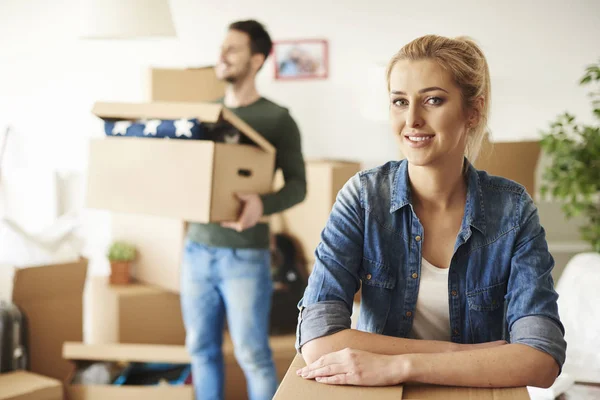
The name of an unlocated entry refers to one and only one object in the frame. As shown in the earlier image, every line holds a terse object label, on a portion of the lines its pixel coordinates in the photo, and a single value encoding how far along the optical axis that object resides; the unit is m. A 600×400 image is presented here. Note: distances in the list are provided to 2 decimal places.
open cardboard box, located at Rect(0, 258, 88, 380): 2.85
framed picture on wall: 3.80
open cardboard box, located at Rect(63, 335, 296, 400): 2.60
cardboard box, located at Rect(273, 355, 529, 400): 0.99
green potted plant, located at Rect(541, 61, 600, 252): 2.44
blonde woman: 1.19
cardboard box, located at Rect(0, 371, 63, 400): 2.51
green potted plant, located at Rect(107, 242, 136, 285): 3.27
